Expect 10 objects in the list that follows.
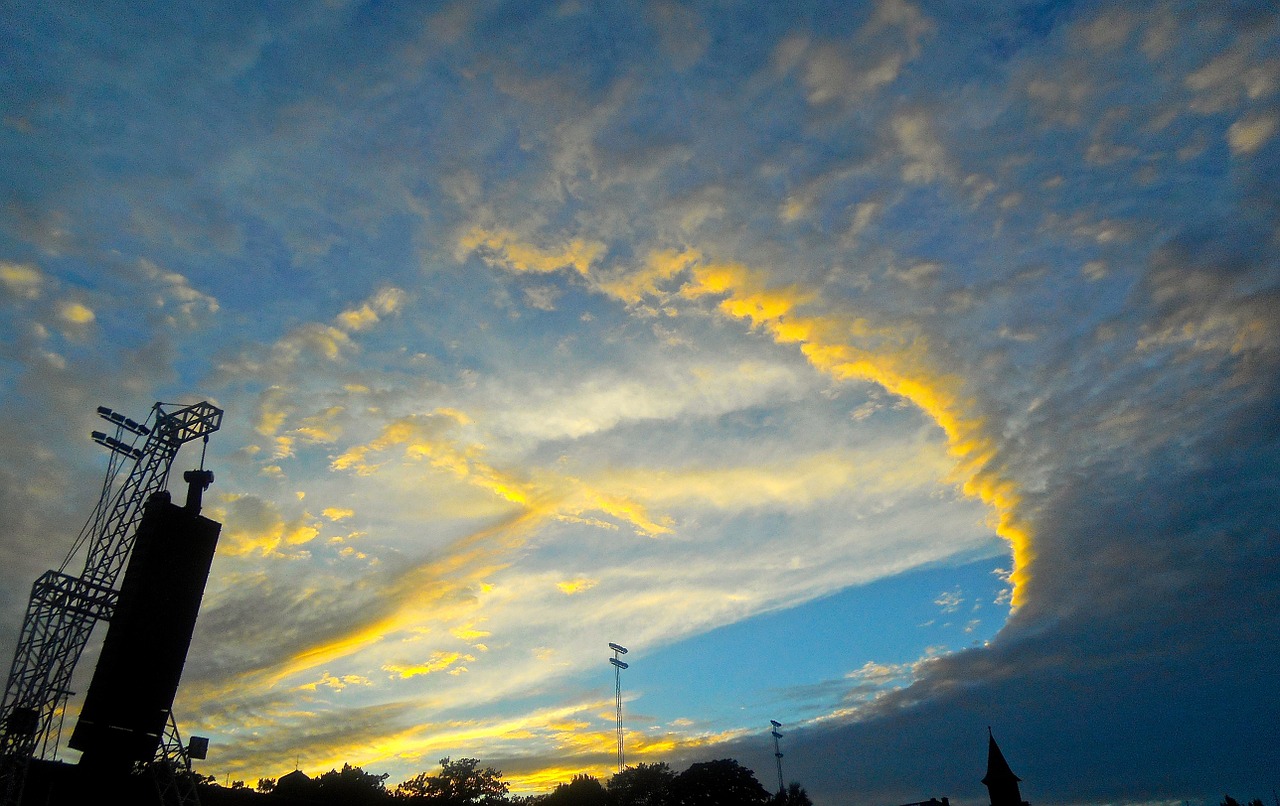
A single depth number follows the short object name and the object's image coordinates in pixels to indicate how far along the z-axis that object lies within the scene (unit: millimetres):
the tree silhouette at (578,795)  94562
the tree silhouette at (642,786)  96438
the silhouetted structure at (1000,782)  68500
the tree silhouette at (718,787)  93188
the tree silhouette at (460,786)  90812
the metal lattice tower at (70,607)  39062
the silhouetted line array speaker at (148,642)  36531
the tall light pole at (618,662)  101975
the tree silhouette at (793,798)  94312
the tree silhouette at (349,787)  78125
